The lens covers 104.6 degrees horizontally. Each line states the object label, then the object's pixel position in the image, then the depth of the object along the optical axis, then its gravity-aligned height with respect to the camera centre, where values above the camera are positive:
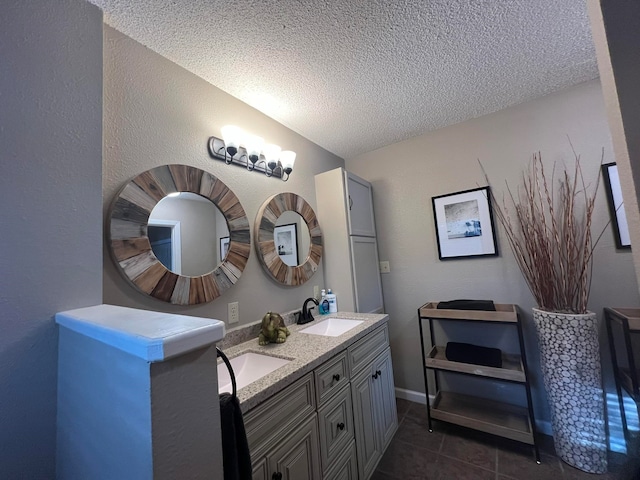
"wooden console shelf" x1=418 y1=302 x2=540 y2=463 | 1.55 -1.12
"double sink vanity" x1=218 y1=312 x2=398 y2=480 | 0.87 -0.61
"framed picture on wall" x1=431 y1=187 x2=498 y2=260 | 1.96 +0.22
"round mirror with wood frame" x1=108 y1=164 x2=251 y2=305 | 1.02 +0.16
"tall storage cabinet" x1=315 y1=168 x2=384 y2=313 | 2.04 +0.15
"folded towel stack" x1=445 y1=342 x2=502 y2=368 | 1.67 -0.73
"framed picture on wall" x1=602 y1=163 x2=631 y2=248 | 1.53 +0.21
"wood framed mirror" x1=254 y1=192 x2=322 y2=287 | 1.64 +0.17
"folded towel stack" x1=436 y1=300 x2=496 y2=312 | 1.73 -0.39
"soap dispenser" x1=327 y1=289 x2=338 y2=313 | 2.00 -0.34
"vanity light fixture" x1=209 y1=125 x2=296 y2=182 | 1.43 +0.72
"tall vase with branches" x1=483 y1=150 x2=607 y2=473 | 1.38 -0.28
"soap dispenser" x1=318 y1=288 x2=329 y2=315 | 1.97 -0.36
